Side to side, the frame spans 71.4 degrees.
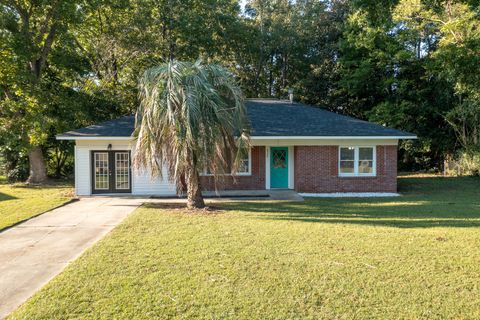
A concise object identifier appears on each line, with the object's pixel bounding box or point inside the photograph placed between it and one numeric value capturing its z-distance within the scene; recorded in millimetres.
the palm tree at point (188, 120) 9312
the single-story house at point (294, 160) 13953
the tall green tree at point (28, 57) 15492
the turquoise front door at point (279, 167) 15180
